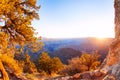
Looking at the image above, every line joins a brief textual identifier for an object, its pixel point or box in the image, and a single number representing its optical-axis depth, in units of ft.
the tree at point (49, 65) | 76.60
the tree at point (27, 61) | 24.16
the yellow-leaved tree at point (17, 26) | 21.40
